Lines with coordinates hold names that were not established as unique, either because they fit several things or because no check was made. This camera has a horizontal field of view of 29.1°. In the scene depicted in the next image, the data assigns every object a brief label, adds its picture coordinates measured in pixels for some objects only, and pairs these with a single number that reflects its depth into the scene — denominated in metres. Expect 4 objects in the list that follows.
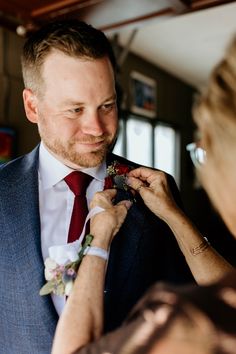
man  1.20
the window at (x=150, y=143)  6.32
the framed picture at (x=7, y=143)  3.98
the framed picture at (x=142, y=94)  6.49
